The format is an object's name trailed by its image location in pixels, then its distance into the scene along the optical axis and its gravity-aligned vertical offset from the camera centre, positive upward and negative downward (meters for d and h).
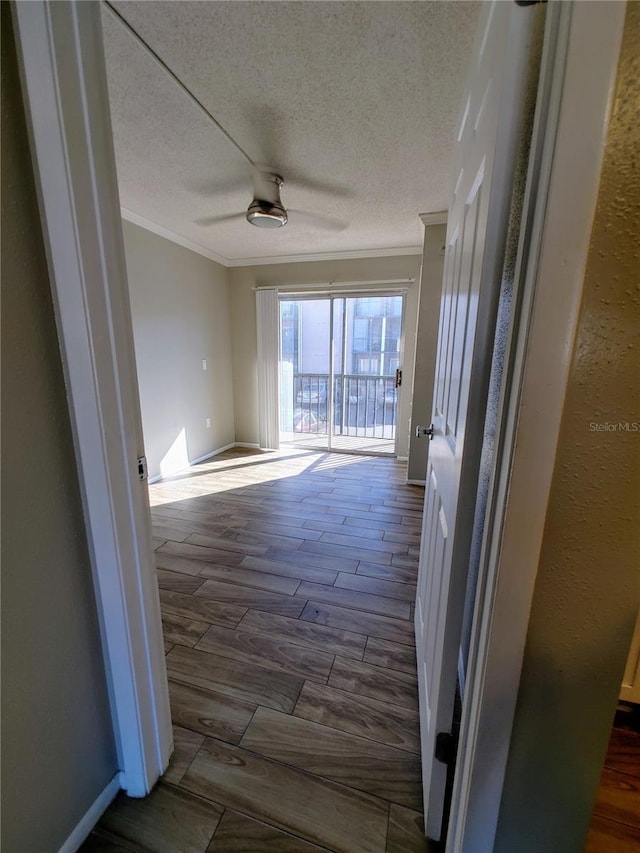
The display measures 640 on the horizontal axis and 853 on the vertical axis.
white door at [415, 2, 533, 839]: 0.57 +0.09
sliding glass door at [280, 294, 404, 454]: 4.45 -0.15
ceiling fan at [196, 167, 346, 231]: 2.05 +1.00
